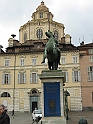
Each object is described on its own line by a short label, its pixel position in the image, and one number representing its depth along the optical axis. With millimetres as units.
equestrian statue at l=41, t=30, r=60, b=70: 12836
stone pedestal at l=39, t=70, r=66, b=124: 11723
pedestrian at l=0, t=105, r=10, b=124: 6316
